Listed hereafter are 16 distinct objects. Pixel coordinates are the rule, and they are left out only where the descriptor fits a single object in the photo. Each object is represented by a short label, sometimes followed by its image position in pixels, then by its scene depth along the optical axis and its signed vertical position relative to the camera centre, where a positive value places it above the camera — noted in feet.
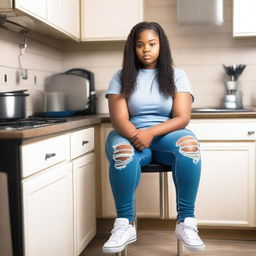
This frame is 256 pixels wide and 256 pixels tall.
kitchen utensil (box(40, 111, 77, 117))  8.82 -0.38
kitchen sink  9.08 -0.35
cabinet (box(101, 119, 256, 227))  8.86 -1.59
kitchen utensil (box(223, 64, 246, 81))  10.49 +0.52
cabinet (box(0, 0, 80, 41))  6.71 +1.41
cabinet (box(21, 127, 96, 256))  5.61 -1.45
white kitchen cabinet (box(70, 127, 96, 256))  7.44 -1.61
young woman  6.87 -0.58
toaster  10.23 +0.12
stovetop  5.80 -0.40
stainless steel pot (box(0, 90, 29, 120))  6.40 -0.14
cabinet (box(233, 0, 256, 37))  9.68 +1.61
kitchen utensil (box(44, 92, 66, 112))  9.34 -0.13
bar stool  7.25 -1.71
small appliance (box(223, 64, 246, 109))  10.34 +0.07
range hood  10.14 +1.84
